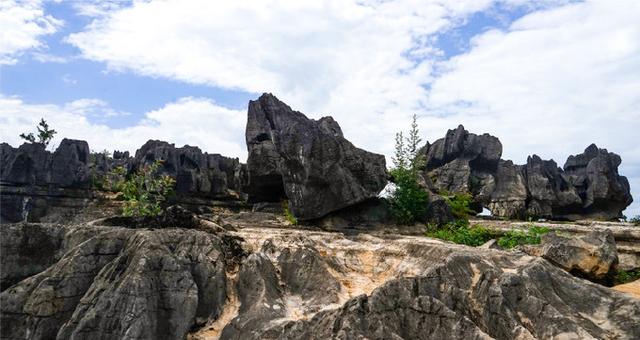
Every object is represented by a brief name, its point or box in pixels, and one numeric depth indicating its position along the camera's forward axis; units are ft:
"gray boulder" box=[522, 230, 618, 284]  38.47
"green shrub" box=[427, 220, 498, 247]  50.62
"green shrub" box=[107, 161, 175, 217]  71.10
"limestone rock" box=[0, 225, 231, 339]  28.91
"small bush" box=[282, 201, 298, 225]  58.17
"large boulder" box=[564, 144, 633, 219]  98.94
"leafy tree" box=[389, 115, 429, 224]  57.11
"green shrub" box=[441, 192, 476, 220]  63.46
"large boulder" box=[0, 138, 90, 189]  101.76
